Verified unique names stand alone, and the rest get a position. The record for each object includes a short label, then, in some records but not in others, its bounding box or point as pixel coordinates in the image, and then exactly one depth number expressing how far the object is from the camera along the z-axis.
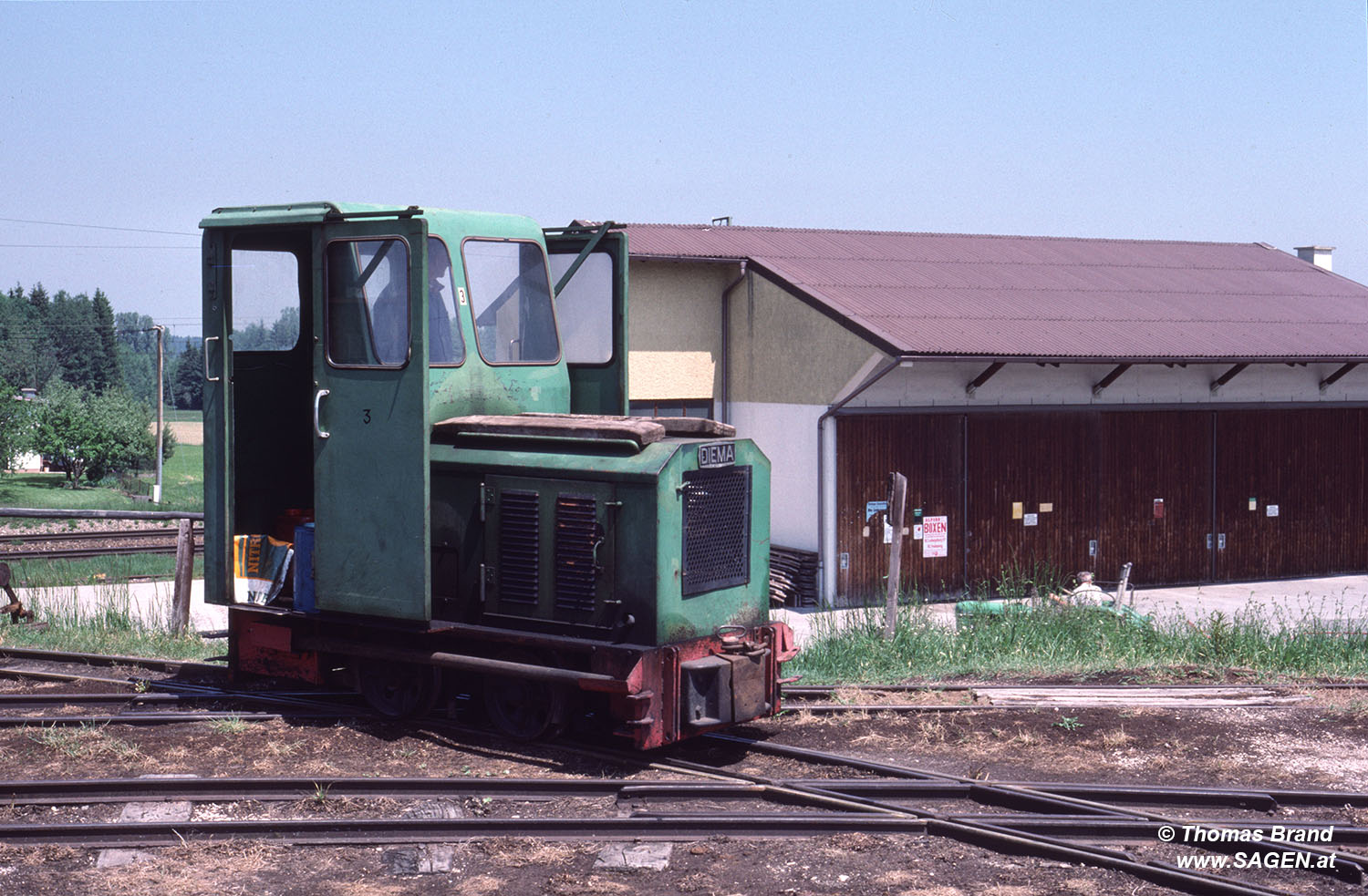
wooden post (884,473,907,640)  11.52
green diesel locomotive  7.82
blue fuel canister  9.11
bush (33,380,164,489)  54.53
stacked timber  18.45
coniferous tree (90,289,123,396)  119.94
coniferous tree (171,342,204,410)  120.62
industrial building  18.45
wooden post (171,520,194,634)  13.16
